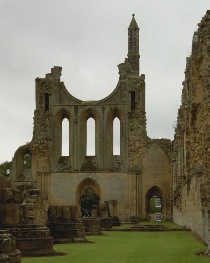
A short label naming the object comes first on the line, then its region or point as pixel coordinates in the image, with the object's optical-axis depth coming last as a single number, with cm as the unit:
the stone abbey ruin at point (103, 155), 4694
